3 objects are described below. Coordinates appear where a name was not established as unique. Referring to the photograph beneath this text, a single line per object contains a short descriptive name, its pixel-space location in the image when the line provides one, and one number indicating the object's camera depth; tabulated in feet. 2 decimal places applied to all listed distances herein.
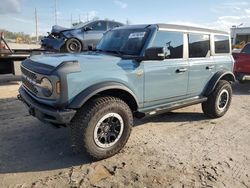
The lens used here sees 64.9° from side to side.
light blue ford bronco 8.55
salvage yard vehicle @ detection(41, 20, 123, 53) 25.29
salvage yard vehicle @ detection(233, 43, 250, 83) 22.63
